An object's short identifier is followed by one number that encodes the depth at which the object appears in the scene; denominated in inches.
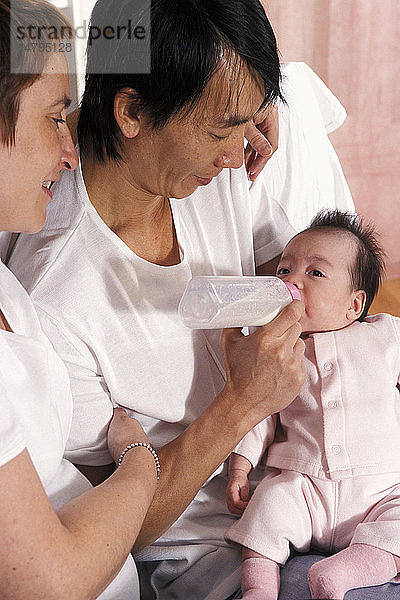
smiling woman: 49.9
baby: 59.7
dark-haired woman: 58.3
